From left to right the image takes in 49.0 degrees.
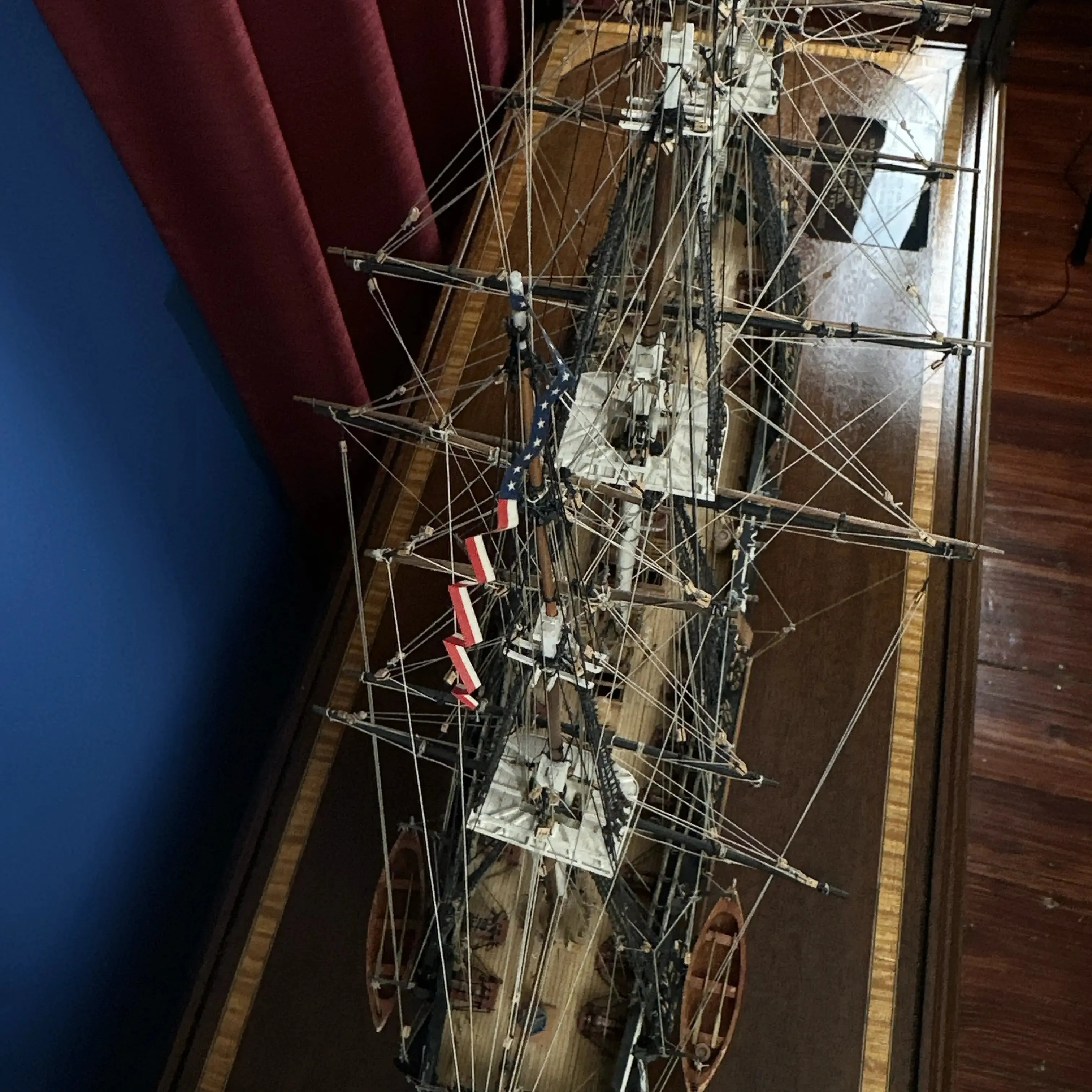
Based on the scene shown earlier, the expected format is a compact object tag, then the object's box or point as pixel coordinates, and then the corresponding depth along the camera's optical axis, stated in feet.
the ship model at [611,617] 1.83
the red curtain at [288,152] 1.81
